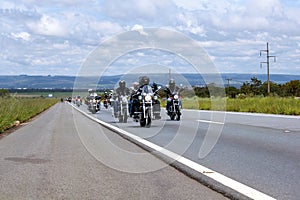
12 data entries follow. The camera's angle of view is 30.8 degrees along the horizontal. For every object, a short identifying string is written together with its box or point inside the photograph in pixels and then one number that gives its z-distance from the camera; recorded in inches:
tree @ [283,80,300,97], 3462.6
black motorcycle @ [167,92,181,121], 984.3
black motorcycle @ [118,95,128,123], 1015.7
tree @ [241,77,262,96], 3634.4
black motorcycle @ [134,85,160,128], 812.9
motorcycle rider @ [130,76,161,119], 839.1
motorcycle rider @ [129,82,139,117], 870.4
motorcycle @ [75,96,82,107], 3051.2
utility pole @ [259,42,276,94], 2901.1
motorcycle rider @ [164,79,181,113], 981.2
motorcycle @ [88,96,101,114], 1641.2
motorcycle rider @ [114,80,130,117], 995.3
